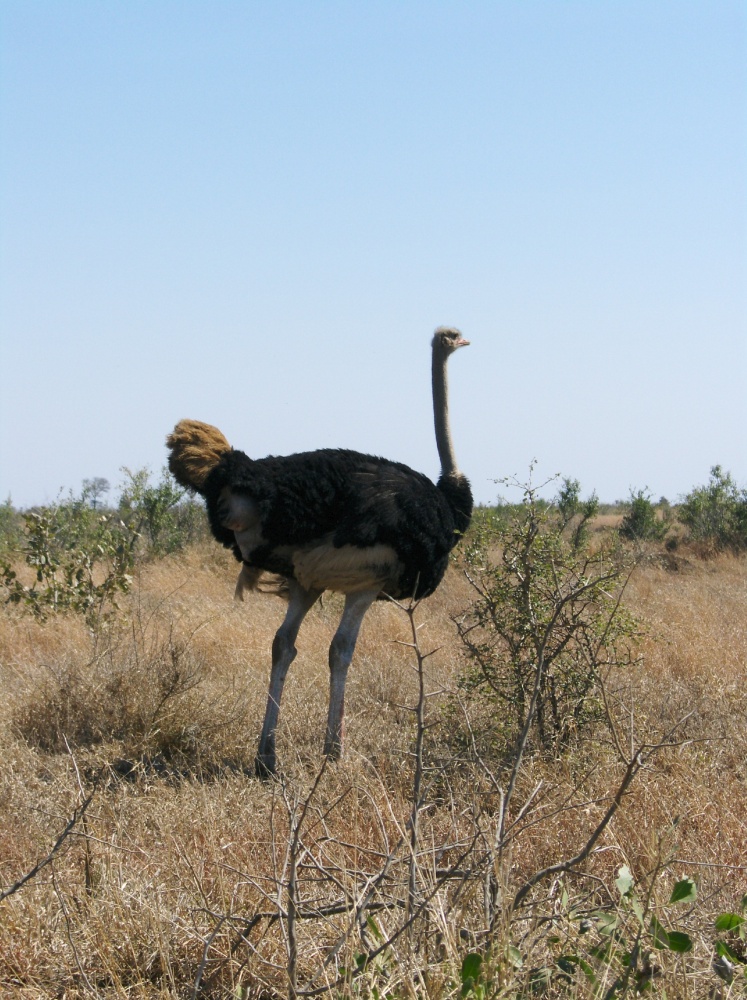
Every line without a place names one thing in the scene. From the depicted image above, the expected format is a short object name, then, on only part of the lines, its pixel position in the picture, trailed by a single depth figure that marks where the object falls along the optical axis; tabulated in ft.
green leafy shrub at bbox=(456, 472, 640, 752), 32.45
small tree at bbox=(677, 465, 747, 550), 106.52
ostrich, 33.50
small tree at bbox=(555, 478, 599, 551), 106.73
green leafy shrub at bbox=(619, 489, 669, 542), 112.57
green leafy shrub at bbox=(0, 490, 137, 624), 47.85
